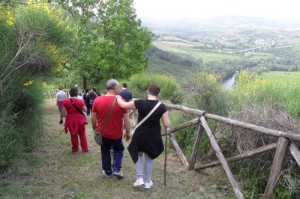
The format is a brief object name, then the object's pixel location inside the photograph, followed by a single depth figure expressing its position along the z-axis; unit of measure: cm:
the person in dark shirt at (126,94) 1101
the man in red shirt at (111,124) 605
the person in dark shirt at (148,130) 548
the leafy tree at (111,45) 2442
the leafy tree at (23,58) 687
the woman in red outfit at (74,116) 805
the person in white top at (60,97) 1448
